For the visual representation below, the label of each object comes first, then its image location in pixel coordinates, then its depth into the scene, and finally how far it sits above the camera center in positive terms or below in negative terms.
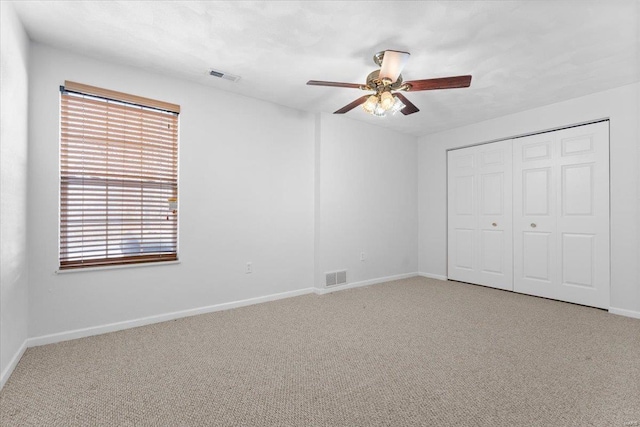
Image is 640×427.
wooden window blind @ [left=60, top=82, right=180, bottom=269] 2.64 +0.32
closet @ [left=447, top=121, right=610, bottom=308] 3.58 -0.02
